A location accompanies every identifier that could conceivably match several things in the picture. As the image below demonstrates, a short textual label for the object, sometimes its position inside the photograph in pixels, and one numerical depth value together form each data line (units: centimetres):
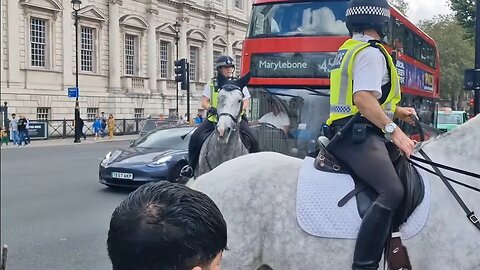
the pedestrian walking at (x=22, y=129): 3053
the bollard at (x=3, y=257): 235
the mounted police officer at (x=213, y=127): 811
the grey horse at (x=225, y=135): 742
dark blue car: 1307
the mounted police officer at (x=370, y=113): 369
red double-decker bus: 1187
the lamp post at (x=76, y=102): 3403
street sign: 3500
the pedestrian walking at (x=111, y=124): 3881
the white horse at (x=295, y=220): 376
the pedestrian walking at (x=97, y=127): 3769
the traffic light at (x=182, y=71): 2211
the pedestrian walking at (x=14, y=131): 3063
